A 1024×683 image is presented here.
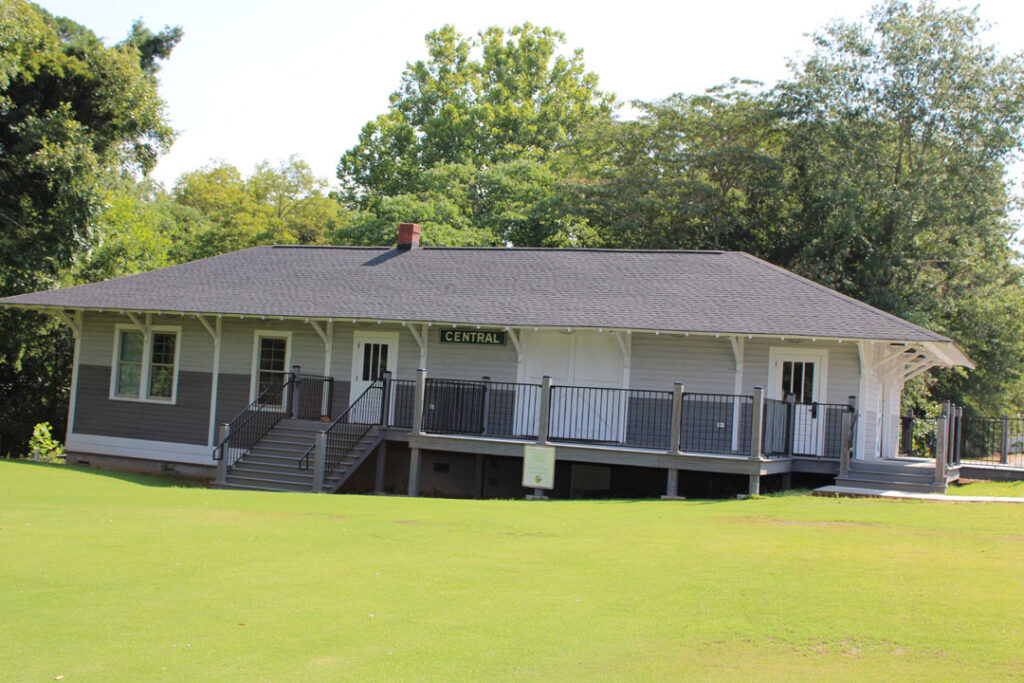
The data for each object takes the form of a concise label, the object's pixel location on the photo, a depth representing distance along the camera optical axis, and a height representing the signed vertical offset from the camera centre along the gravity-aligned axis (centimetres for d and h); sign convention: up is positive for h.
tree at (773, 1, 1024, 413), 3083 +773
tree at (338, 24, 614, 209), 5647 +1705
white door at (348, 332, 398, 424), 2191 +79
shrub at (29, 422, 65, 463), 2833 -214
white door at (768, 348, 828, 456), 1864 +62
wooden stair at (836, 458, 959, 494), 1686 -89
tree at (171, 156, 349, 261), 5291 +1144
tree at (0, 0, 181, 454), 2848 +687
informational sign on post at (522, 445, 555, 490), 1775 -113
